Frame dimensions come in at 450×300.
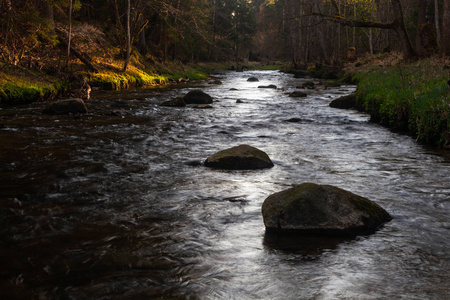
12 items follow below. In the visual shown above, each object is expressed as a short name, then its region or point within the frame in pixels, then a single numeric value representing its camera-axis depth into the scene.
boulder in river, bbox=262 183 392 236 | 4.22
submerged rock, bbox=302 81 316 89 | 25.54
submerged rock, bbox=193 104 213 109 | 15.73
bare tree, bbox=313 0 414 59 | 20.78
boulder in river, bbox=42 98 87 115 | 12.03
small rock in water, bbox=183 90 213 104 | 17.11
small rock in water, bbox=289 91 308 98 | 19.97
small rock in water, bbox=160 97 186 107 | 15.85
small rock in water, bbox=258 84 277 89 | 25.75
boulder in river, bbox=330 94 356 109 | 15.33
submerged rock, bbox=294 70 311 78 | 37.89
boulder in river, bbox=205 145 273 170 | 6.87
